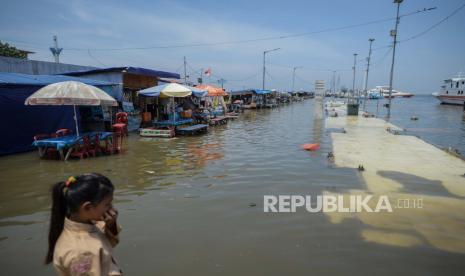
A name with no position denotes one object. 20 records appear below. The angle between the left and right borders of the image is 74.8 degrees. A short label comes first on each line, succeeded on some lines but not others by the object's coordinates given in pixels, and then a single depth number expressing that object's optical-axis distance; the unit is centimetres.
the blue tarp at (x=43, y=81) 1106
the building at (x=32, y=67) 1691
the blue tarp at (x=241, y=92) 4272
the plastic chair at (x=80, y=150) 1024
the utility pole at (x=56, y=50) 2719
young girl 182
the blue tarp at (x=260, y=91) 4269
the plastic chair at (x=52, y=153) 1041
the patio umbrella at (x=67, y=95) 913
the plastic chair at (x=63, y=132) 1135
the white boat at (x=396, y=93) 12905
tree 2512
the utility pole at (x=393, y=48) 2498
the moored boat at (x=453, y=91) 5359
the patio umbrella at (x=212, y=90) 2198
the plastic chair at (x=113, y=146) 1119
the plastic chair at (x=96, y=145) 1084
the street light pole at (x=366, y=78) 3956
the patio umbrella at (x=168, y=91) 1509
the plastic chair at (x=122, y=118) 1591
